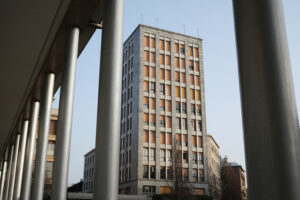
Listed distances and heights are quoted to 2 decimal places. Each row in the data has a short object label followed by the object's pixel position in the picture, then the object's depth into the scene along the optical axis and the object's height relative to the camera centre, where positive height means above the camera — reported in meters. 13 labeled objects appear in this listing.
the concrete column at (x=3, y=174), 21.57 +0.94
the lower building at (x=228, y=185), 45.66 +0.37
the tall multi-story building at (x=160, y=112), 43.50 +10.80
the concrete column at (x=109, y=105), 4.30 +1.15
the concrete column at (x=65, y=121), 6.48 +1.41
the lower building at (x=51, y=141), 36.34 +5.11
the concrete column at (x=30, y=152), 10.27 +1.17
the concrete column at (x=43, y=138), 8.72 +1.38
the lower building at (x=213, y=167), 45.00 +3.62
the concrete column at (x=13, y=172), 15.65 +0.72
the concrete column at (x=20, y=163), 13.00 +1.01
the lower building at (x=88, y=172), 63.79 +3.03
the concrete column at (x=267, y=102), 1.64 +0.46
